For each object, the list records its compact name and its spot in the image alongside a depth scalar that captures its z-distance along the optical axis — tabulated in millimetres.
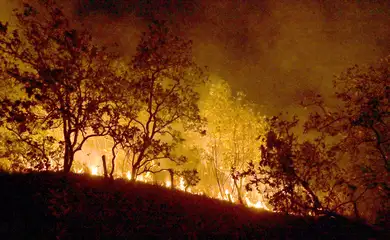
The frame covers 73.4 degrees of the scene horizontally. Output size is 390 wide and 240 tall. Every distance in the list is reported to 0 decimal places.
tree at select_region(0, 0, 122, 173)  14423
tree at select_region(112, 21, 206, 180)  19344
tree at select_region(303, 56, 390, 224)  10830
